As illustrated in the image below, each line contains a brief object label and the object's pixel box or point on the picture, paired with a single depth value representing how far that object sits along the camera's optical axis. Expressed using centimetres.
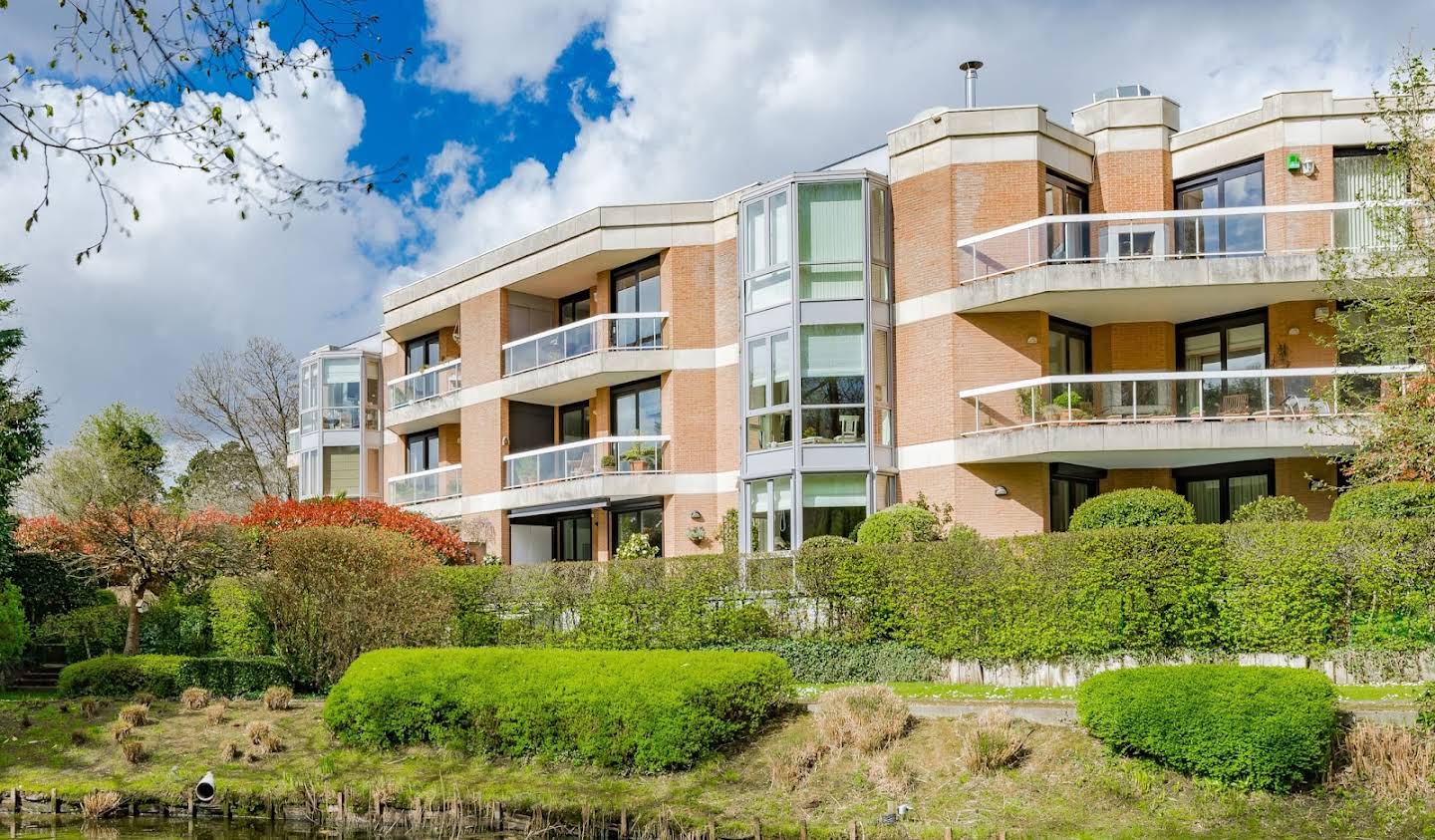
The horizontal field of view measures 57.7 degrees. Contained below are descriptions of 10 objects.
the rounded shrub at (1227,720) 1262
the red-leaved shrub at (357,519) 2944
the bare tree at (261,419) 5106
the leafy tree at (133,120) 722
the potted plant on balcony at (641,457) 2948
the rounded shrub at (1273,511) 1986
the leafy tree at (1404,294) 1284
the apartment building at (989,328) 2316
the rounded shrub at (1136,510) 2084
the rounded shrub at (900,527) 2294
